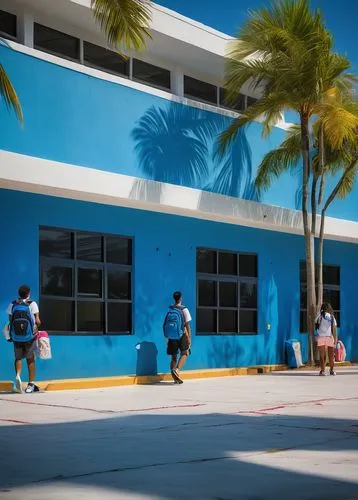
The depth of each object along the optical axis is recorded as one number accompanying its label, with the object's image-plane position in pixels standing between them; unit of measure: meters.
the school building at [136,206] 16.72
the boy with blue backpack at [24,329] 15.10
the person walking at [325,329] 19.77
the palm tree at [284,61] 20.41
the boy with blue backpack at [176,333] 17.91
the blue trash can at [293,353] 23.03
